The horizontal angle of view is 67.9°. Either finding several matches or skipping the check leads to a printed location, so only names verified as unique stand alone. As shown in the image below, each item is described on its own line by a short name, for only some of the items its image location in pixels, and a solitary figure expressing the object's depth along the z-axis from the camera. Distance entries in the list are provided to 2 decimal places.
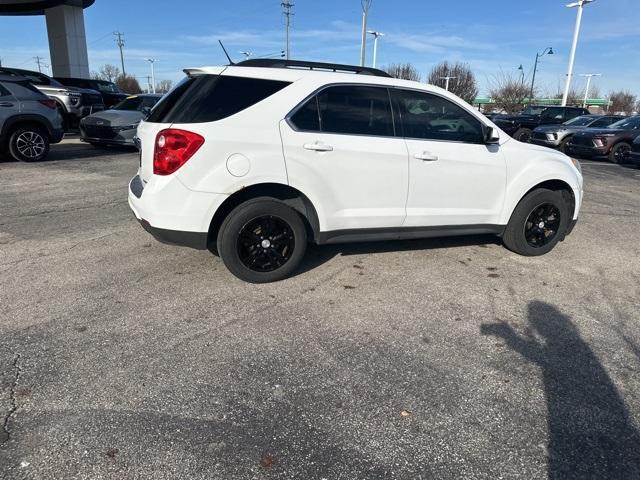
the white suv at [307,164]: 3.83
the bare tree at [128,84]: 72.30
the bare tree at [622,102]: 80.00
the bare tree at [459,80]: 57.97
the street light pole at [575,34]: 31.26
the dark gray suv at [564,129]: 16.77
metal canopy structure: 27.23
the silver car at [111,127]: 12.52
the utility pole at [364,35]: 27.15
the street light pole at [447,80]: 55.99
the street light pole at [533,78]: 40.78
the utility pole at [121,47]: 83.88
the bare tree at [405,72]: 57.67
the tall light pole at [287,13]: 48.75
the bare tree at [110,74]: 84.25
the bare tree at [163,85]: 97.11
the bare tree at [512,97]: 52.72
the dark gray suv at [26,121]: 9.68
